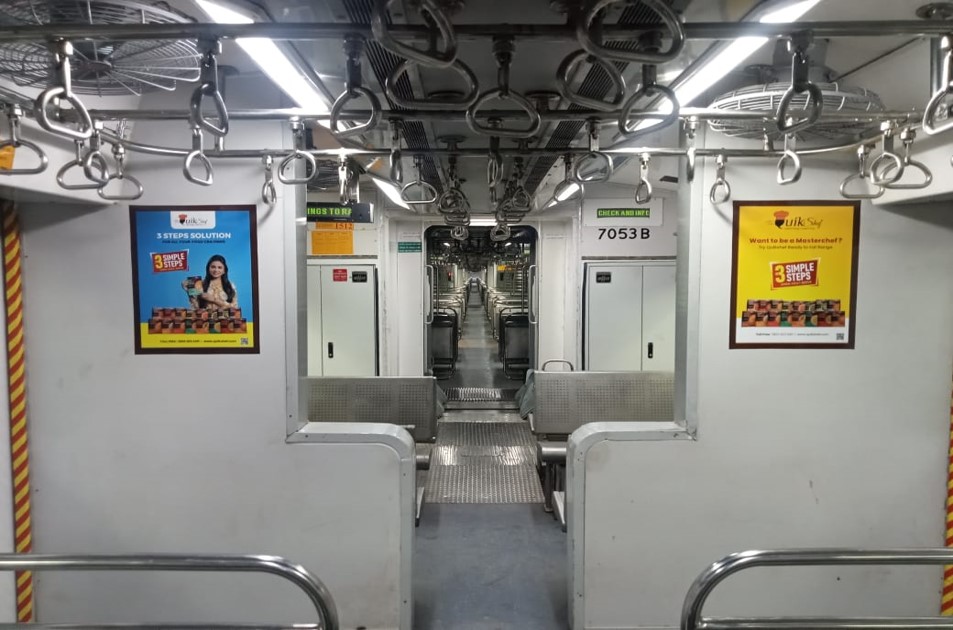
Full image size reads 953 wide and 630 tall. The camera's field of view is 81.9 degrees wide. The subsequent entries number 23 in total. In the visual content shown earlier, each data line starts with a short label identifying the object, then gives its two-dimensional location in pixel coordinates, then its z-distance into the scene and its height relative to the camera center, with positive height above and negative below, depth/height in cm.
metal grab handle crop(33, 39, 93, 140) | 152 +58
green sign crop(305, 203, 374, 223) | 518 +81
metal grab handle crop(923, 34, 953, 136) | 153 +59
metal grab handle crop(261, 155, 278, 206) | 280 +56
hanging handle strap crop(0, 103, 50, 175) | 205 +59
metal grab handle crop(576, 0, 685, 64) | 123 +60
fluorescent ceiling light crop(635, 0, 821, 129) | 165 +83
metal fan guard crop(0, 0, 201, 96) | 170 +87
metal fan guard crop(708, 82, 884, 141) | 231 +84
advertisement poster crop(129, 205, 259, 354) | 298 +9
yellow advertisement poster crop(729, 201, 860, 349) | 301 +12
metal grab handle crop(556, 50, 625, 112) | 152 +62
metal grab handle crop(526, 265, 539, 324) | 802 -3
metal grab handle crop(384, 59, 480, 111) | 146 +60
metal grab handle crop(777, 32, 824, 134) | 153 +62
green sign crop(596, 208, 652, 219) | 685 +103
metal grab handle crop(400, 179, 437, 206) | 278 +56
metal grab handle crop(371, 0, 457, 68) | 126 +59
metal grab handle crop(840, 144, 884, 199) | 269 +60
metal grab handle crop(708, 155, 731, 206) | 285 +58
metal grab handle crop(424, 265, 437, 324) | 813 -20
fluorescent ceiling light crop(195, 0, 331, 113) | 167 +85
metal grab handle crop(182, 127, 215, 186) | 215 +57
